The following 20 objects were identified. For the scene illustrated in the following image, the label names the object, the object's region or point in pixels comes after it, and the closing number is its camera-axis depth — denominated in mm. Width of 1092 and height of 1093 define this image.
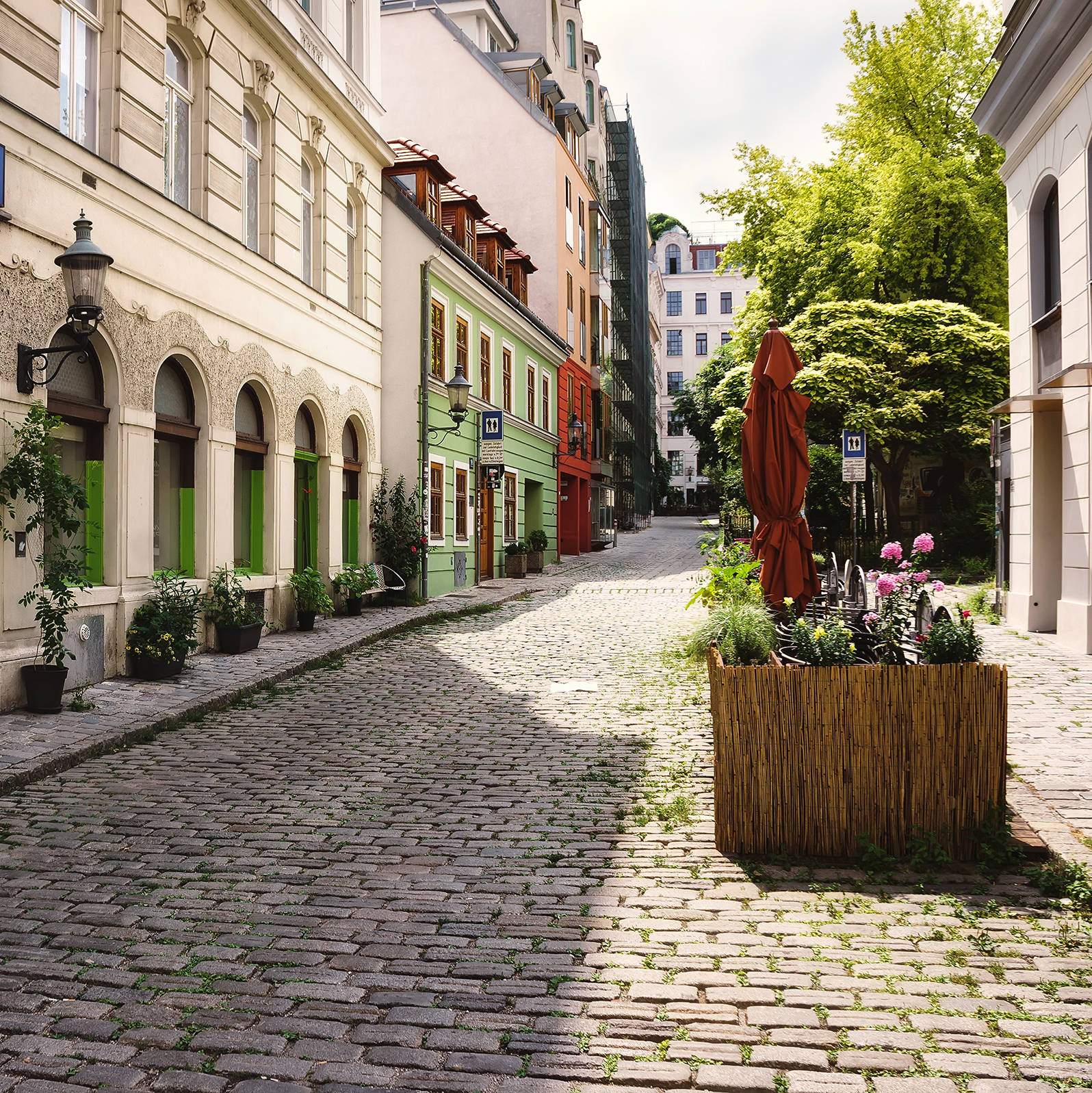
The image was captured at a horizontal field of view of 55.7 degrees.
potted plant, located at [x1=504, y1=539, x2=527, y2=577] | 26547
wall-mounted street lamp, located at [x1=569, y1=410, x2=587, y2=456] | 33062
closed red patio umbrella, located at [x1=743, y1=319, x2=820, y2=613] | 9531
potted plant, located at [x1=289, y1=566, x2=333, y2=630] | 14523
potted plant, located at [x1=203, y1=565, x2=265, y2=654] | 12250
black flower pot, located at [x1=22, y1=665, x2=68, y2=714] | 8562
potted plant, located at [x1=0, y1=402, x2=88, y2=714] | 8430
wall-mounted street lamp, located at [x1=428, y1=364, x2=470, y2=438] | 18672
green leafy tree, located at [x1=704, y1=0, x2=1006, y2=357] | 24609
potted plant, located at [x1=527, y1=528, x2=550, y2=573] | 27688
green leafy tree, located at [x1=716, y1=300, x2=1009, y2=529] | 22672
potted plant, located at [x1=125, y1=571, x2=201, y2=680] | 10312
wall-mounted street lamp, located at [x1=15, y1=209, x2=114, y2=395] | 8758
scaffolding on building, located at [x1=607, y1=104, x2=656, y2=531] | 48062
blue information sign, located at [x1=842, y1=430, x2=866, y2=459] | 16703
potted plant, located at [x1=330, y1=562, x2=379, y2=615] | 16438
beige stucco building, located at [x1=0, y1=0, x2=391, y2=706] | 9172
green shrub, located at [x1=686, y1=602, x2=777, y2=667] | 6391
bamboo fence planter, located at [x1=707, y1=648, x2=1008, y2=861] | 5059
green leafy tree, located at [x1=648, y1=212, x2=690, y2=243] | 96000
